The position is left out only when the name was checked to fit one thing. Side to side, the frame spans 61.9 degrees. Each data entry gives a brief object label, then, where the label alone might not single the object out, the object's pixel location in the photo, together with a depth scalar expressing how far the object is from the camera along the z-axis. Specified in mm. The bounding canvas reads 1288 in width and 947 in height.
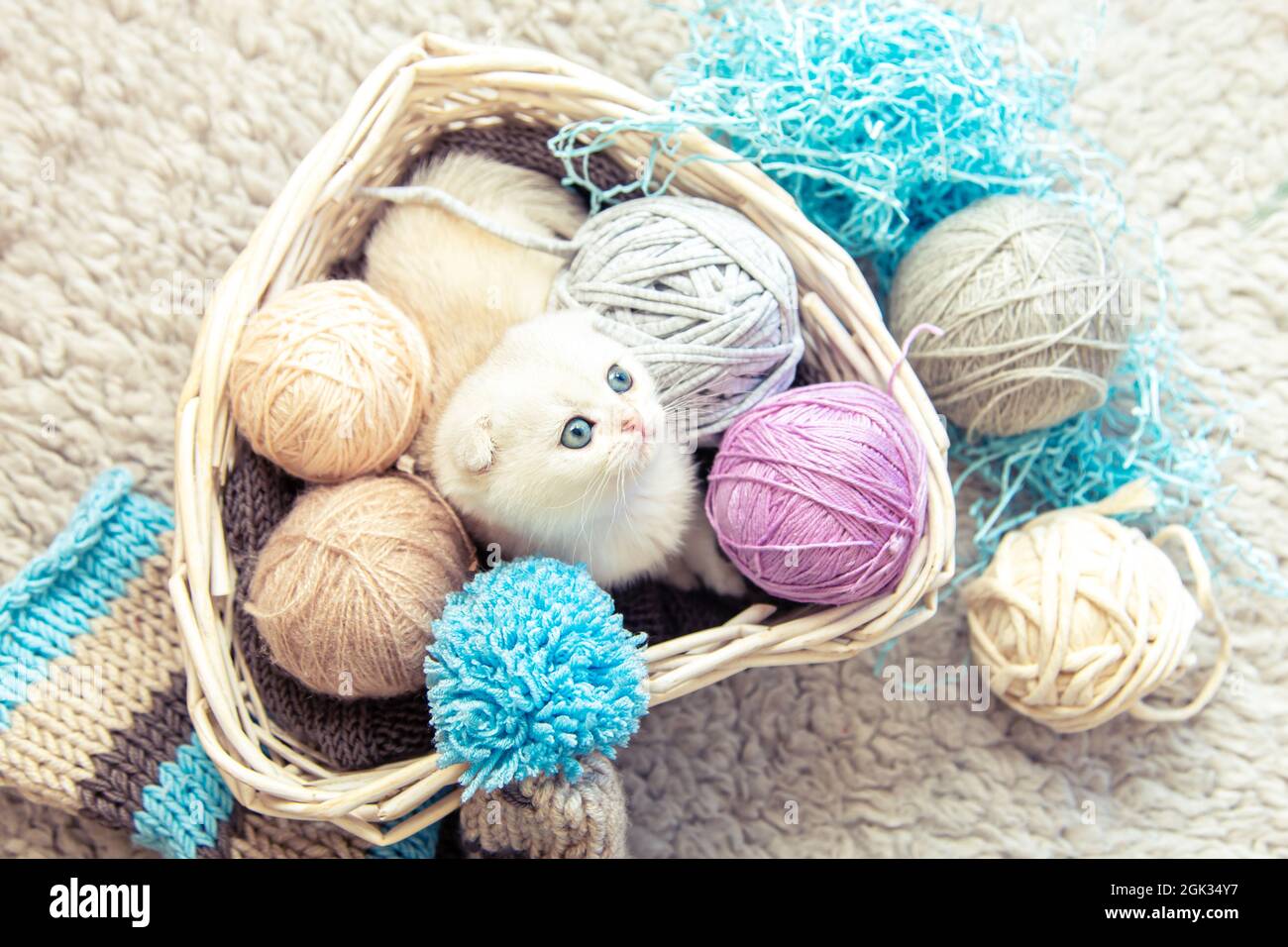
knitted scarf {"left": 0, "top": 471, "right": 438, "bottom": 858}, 900
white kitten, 790
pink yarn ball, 822
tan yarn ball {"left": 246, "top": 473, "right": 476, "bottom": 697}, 814
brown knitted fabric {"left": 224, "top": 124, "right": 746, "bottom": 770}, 883
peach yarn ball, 837
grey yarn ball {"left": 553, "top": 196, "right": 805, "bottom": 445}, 859
